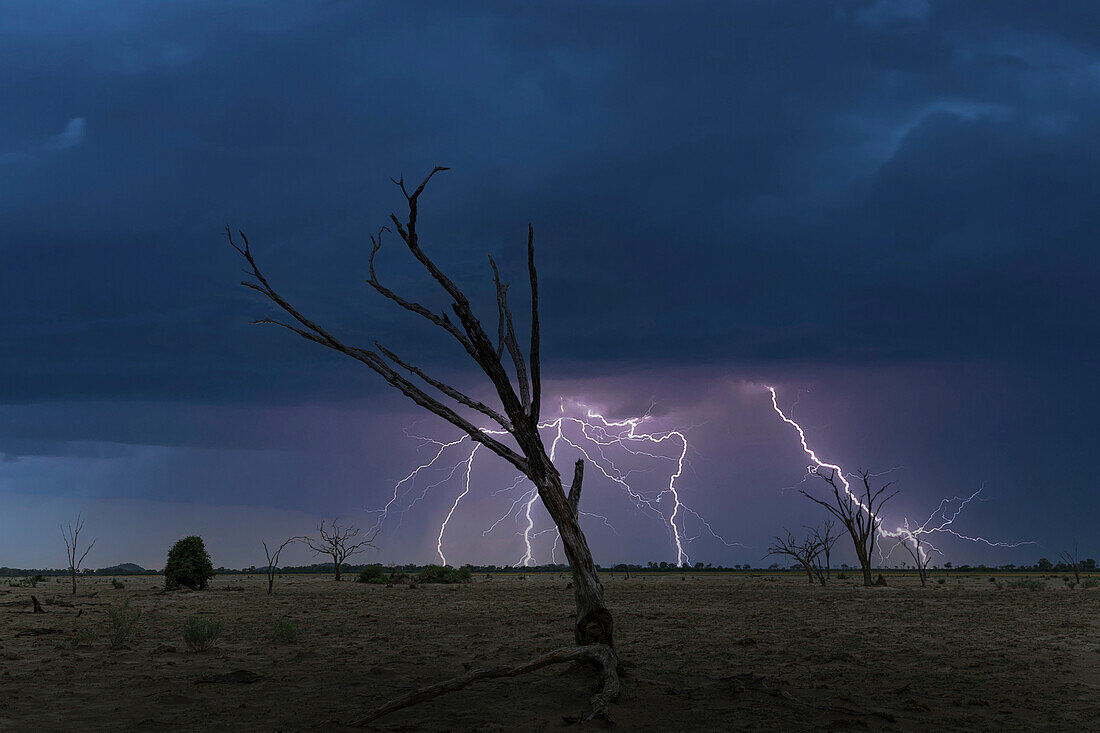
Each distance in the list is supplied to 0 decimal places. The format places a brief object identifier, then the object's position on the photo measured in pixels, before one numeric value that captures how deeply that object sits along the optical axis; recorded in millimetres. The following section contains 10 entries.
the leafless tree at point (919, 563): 49919
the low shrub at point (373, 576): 56869
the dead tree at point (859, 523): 48812
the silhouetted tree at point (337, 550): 61062
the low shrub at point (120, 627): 14883
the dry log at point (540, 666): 7941
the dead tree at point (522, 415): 9672
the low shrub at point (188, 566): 40906
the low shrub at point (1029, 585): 42688
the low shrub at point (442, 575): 57156
